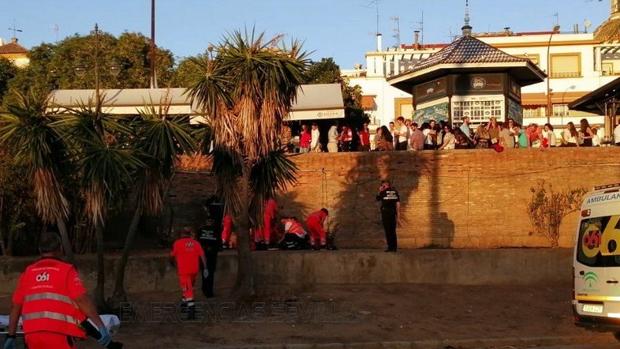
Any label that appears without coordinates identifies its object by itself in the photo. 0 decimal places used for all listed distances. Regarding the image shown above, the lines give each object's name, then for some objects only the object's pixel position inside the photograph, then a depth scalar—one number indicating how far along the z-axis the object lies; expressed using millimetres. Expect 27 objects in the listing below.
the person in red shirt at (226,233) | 17841
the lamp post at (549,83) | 60325
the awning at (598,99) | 24956
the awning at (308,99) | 22844
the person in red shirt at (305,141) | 21611
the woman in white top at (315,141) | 21425
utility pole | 30700
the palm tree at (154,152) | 12609
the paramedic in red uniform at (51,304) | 5641
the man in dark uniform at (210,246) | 14672
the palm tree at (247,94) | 13078
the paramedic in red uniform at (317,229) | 17578
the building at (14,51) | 74738
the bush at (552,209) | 18438
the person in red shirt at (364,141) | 21438
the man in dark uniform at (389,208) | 16312
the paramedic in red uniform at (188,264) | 12852
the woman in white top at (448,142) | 20047
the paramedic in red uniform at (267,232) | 17328
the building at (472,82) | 23969
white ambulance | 10055
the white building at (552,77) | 64062
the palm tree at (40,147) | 12125
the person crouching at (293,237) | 17391
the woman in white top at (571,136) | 21141
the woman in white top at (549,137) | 21453
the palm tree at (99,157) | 12047
